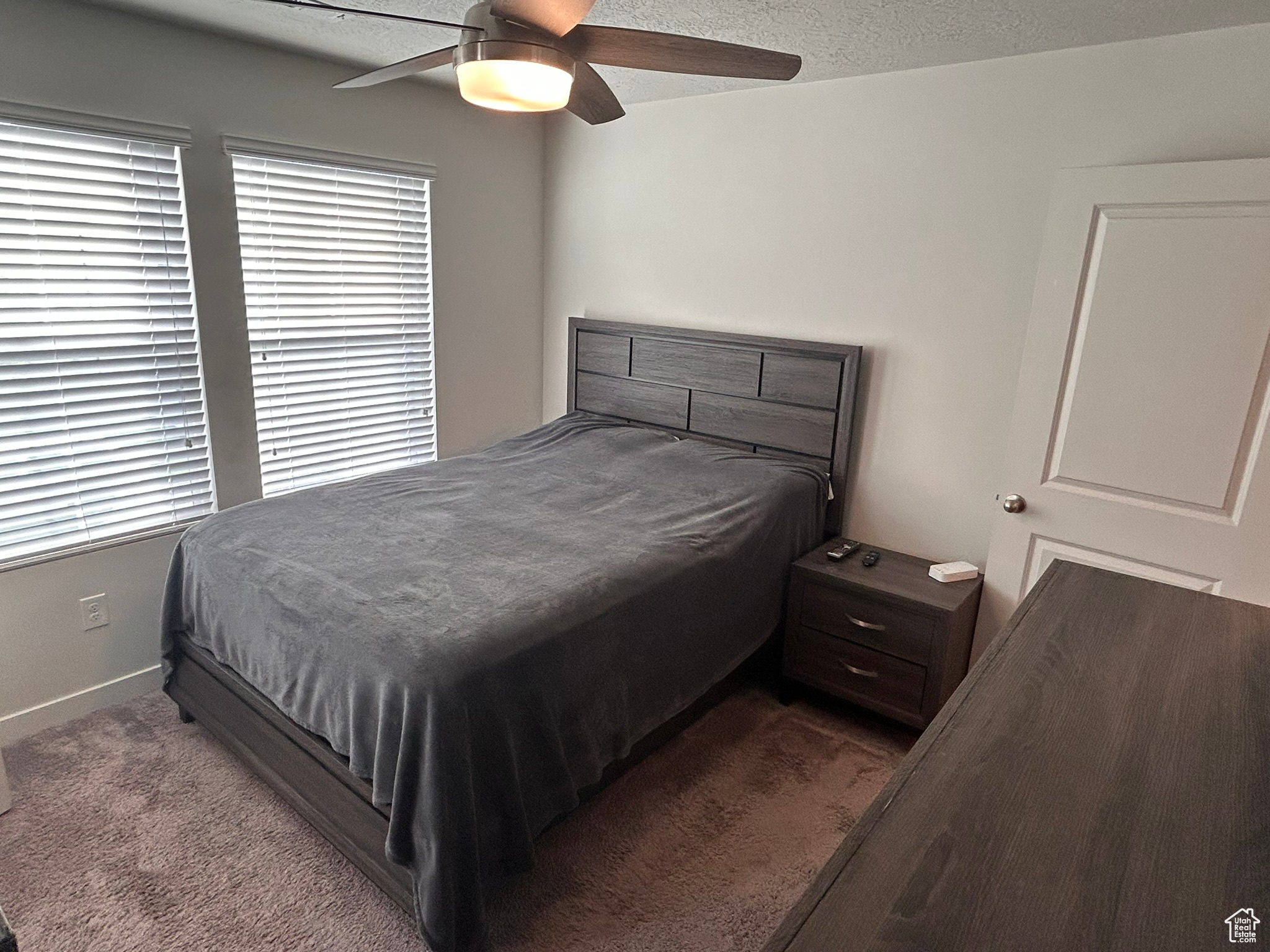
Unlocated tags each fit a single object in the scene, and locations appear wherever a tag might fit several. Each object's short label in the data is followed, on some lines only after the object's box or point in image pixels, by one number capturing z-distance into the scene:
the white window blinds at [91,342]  2.37
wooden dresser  0.69
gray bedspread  1.67
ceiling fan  1.45
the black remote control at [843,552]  2.86
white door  2.11
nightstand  2.53
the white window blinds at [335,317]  2.99
